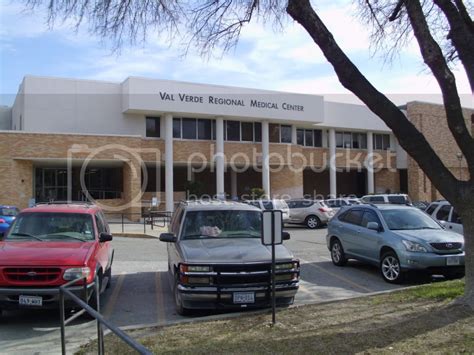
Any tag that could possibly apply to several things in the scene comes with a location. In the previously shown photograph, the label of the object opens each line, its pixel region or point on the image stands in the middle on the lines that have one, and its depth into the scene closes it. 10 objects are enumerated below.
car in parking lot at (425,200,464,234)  13.38
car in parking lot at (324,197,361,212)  28.81
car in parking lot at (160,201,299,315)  7.69
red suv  7.30
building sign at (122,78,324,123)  32.75
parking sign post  7.06
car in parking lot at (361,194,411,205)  28.08
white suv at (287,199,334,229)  27.12
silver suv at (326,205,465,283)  10.39
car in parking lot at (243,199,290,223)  25.51
